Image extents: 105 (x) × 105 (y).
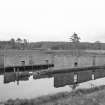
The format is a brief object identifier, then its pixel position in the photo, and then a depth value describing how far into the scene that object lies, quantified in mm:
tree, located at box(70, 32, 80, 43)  49375
